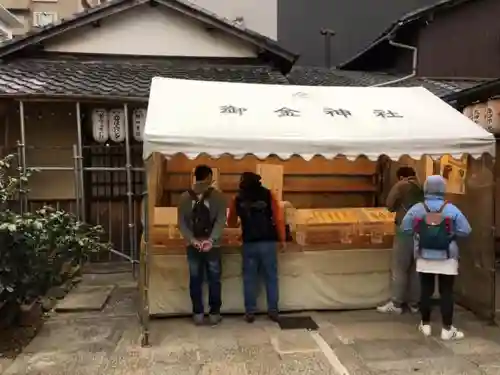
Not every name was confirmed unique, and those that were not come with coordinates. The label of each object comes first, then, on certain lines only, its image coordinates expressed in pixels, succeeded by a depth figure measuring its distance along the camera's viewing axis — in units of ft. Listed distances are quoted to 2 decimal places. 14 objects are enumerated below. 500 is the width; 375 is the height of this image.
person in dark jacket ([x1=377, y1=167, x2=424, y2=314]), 23.43
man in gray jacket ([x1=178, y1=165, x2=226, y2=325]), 21.80
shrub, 20.43
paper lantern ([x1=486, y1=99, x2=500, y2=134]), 26.71
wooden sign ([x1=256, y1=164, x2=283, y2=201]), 29.91
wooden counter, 23.35
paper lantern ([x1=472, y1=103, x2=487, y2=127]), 27.50
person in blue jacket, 19.95
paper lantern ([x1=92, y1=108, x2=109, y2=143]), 32.63
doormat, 22.33
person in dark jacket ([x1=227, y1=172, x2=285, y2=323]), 22.24
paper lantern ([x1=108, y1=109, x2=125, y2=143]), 32.68
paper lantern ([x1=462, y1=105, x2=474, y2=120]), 28.82
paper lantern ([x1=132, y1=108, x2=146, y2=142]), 32.89
